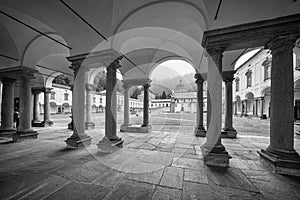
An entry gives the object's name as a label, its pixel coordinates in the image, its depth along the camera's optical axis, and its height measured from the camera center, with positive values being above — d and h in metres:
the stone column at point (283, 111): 3.07 -0.17
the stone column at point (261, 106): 18.79 -0.39
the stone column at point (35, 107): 11.36 -0.55
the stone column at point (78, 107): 5.16 -0.23
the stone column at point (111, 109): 4.82 -0.27
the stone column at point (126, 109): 8.79 -0.48
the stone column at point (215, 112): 3.56 -0.25
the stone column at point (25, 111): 6.16 -0.51
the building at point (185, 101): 40.09 +0.41
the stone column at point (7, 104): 6.79 -0.19
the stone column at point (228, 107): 7.06 -0.22
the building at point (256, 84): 17.40 +2.76
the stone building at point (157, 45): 3.14 +1.93
